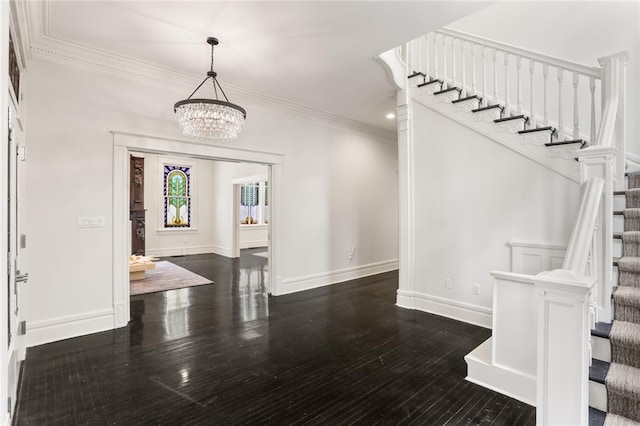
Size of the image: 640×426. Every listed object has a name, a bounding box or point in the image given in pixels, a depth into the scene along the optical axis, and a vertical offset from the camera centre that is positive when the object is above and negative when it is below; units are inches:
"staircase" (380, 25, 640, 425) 64.7 -12.2
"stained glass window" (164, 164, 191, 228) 354.3 +18.1
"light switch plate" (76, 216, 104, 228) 134.9 -4.0
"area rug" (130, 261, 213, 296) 211.5 -49.5
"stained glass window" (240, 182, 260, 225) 421.1 +10.7
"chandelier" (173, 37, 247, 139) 118.3 +36.1
